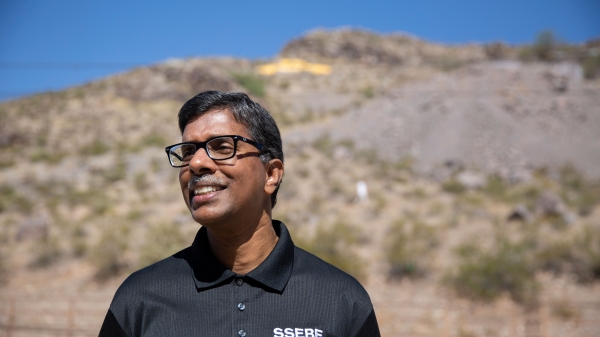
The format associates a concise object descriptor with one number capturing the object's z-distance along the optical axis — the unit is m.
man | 2.20
